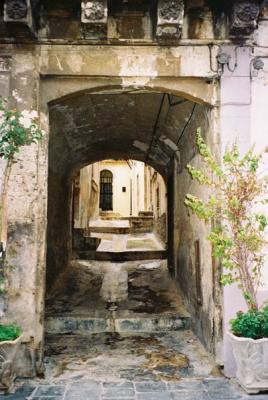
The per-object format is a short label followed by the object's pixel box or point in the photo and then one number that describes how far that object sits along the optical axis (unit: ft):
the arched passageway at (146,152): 17.38
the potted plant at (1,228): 12.08
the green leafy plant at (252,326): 12.20
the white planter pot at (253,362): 11.97
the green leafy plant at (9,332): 12.30
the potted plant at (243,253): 12.07
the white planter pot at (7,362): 12.00
